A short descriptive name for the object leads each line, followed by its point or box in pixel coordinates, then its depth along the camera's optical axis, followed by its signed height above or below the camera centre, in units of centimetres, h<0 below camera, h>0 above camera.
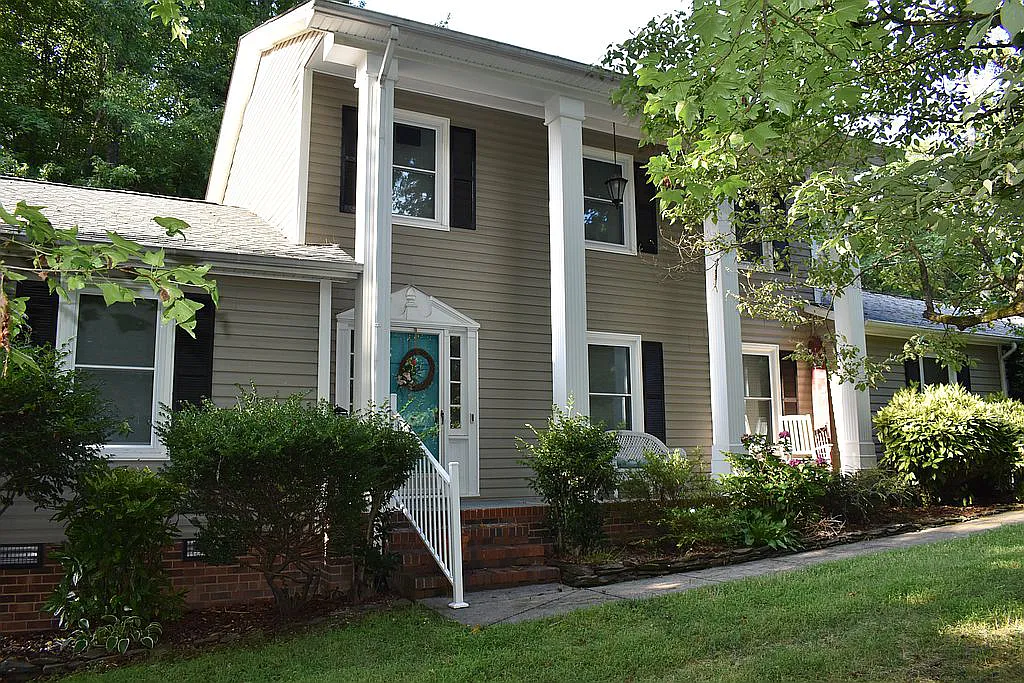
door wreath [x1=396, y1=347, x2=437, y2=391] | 972 +97
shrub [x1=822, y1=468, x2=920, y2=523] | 979 -55
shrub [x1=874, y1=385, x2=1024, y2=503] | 1133 +4
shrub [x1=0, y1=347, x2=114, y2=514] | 650 +22
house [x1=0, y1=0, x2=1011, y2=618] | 838 +212
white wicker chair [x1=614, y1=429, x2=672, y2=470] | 1047 +7
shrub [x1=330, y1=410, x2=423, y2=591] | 655 -34
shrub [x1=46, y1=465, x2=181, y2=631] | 636 -71
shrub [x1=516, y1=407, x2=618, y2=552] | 816 -26
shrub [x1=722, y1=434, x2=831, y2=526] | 912 -39
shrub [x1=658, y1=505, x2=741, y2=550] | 844 -80
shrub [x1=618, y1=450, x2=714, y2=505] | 887 -32
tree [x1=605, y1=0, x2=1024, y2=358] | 476 +231
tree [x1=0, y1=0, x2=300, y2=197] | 1917 +878
